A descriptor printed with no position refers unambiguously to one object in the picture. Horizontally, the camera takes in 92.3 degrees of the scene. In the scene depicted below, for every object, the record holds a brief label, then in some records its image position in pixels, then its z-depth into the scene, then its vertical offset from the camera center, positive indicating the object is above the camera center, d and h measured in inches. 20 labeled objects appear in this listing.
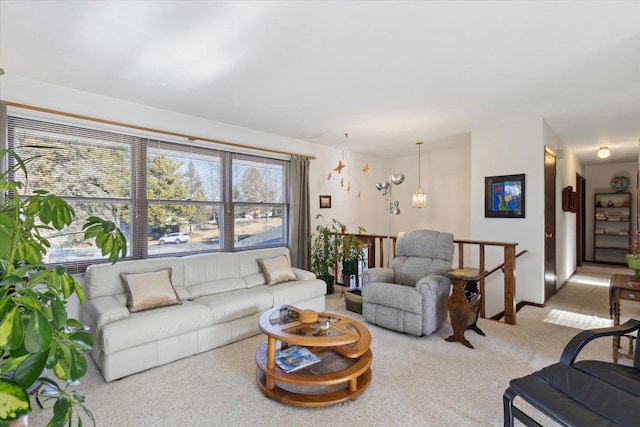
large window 118.3 +10.7
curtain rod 110.5 +37.0
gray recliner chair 120.1 -32.6
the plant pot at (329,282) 189.7 -44.6
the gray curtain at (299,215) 188.5 -2.9
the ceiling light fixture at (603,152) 218.5 +40.4
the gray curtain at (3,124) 103.8 +30.0
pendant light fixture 219.8 +6.9
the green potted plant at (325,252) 189.9 -26.6
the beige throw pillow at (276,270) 147.7 -29.3
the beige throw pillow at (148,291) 107.0 -28.7
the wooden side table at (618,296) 97.8 -28.4
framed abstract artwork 164.4 +7.1
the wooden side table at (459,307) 116.0 -37.3
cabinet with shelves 289.0 -17.7
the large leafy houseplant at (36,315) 28.9 -10.6
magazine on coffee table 85.5 -43.2
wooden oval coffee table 80.1 -43.7
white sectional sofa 94.3 -35.3
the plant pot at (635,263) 102.1 -18.6
